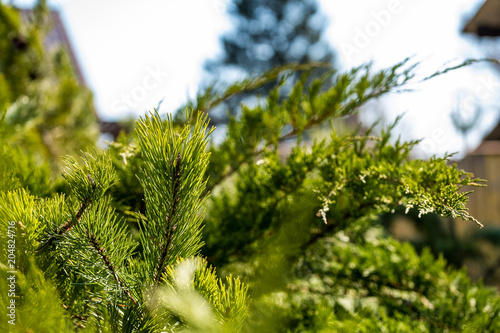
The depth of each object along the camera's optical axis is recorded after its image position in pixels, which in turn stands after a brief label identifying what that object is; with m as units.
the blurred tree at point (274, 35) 14.88
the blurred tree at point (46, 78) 2.92
